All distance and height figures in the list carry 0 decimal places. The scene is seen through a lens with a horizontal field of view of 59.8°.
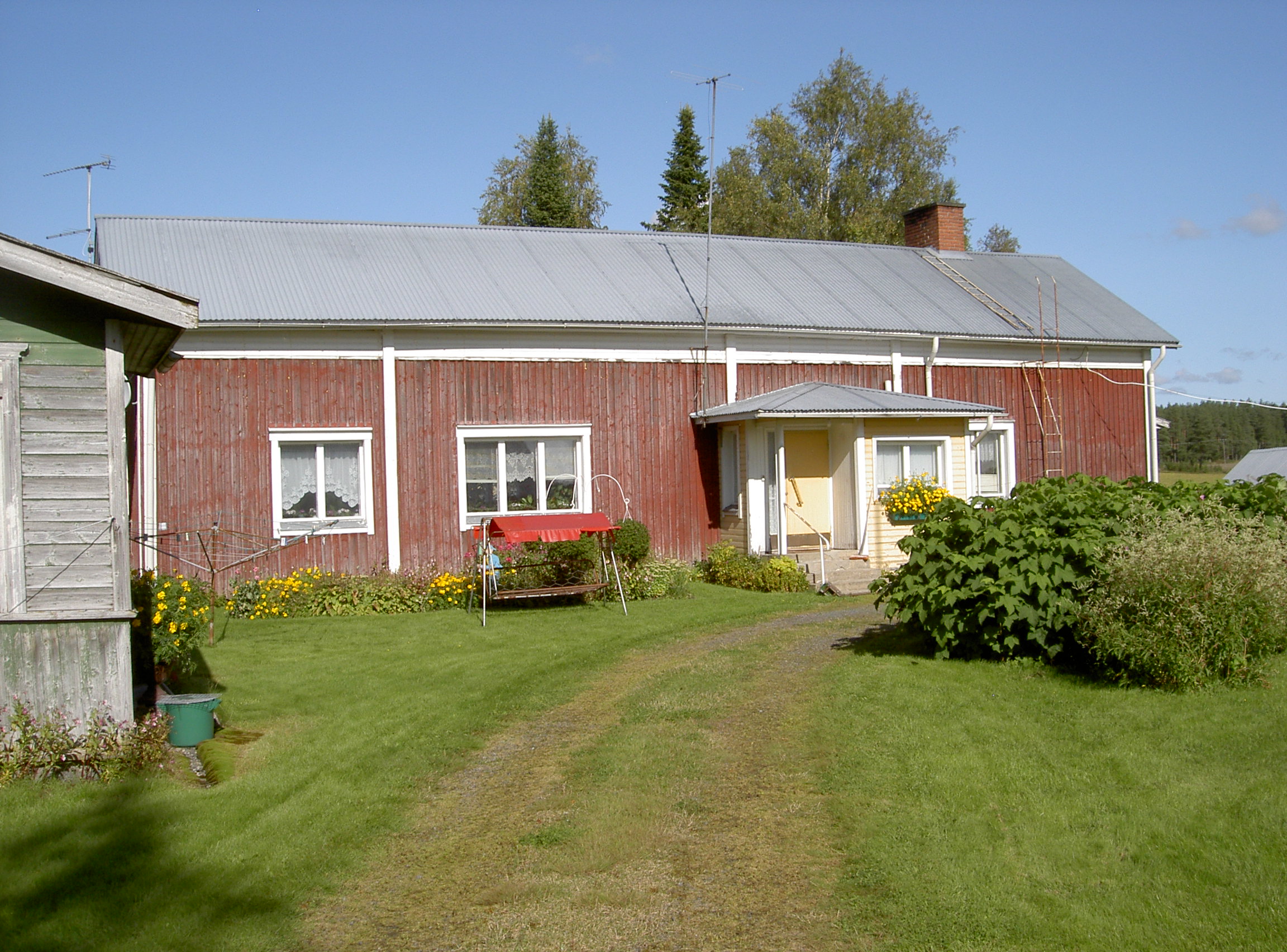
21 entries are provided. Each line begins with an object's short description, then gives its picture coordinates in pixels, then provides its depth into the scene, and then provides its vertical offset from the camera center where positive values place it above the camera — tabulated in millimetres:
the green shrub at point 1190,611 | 8484 -1011
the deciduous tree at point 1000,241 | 48281 +10516
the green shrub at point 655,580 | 16250 -1326
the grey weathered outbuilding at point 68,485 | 7113 +133
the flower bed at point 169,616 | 8695 -898
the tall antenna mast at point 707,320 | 18344 +2816
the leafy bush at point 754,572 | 16656 -1257
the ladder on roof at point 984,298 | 21500 +3739
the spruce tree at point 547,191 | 42781 +11729
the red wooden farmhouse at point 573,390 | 15977 +1654
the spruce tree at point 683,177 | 49719 +14196
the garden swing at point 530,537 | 14406 -560
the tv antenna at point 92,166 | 19625 +6149
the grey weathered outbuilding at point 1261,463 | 45500 +633
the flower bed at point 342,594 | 14969 -1308
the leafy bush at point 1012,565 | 9445 -702
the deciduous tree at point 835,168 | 38469 +11245
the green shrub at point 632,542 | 16672 -747
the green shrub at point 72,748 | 6805 -1507
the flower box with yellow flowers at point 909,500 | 17703 -213
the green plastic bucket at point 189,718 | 7883 -1530
